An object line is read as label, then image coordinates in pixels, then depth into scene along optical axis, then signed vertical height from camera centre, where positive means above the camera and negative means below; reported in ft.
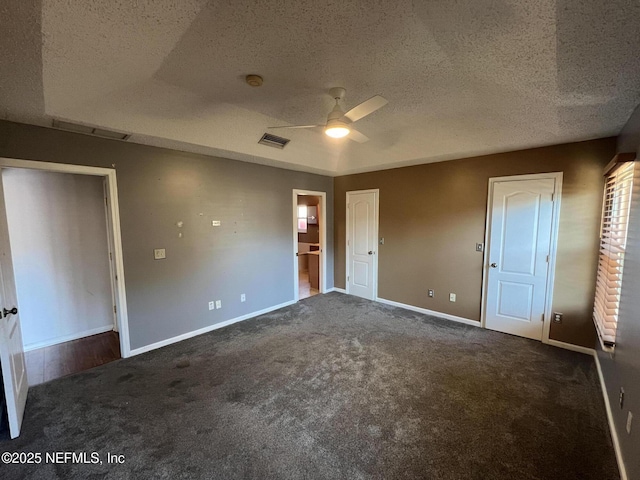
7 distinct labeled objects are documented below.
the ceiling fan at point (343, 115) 6.73 +2.87
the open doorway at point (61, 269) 10.69 -2.17
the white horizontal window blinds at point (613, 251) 7.17 -1.02
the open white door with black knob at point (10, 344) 6.36 -3.25
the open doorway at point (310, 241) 17.37 -2.11
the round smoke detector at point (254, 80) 7.18 +3.86
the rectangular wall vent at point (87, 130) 8.24 +3.01
